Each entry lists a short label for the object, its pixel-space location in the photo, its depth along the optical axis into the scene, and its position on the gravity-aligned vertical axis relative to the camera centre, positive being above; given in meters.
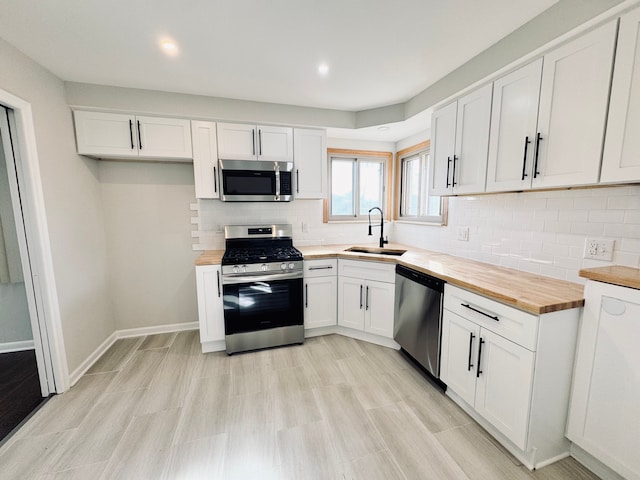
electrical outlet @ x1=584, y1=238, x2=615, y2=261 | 1.51 -0.23
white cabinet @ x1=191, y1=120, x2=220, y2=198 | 2.56 +0.55
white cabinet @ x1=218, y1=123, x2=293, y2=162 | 2.62 +0.73
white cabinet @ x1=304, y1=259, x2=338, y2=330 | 2.72 -0.86
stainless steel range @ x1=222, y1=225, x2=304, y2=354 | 2.44 -0.84
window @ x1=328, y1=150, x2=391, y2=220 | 3.42 +0.37
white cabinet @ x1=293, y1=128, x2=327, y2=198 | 2.87 +0.56
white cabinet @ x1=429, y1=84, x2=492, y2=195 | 1.92 +0.55
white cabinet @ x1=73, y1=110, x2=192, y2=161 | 2.33 +0.71
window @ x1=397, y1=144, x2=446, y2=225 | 3.01 +0.26
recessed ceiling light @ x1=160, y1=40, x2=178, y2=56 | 1.71 +1.12
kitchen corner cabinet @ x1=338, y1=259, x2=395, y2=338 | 2.55 -0.86
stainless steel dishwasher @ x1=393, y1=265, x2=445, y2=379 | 1.99 -0.88
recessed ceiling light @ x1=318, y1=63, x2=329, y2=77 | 1.99 +1.12
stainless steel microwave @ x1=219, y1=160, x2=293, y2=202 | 2.62 +0.32
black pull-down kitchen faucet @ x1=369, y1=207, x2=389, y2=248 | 3.10 -0.34
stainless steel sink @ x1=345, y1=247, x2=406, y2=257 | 2.98 -0.45
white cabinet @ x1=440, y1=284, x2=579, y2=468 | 1.33 -0.90
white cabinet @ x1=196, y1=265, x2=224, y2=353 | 2.44 -0.86
